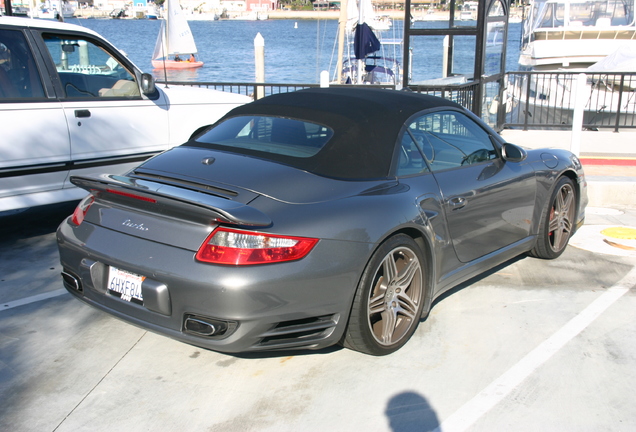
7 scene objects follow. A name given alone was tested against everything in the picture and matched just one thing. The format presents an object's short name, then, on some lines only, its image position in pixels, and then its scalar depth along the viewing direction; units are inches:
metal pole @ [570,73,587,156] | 351.6
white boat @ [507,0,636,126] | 868.6
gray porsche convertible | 133.6
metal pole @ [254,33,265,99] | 798.5
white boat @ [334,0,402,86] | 957.8
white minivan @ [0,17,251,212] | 230.7
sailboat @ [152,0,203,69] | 996.9
